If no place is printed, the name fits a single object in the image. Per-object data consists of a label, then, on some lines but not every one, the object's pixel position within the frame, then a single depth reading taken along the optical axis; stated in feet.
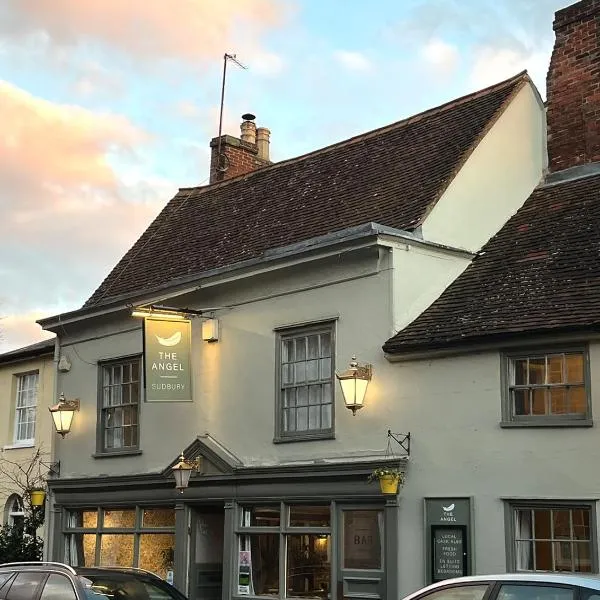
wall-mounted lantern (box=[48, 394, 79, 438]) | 60.85
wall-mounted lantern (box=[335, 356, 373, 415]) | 45.39
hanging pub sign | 50.78
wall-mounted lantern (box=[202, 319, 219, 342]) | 53.98
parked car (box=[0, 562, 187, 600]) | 34.68
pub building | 41.34
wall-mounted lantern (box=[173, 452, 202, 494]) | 52.03
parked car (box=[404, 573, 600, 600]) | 23.18
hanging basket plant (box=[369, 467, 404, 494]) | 43.37
